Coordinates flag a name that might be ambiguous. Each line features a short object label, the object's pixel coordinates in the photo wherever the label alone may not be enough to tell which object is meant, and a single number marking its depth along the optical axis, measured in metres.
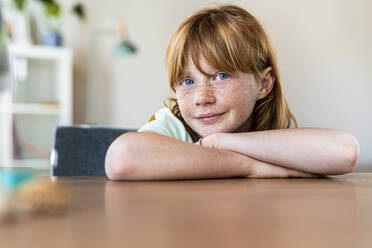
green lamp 3.02
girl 0.64
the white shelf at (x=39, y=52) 3.00
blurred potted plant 2.96
